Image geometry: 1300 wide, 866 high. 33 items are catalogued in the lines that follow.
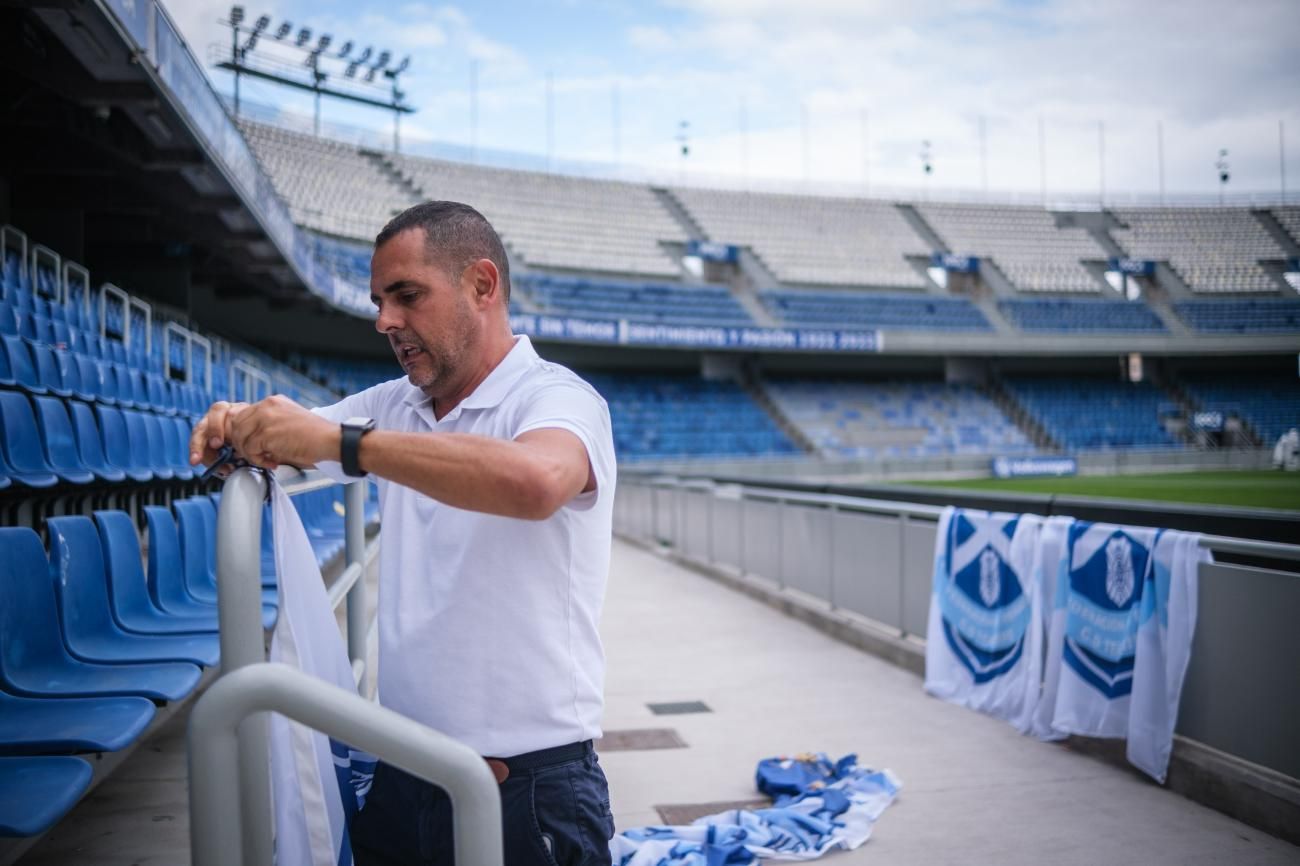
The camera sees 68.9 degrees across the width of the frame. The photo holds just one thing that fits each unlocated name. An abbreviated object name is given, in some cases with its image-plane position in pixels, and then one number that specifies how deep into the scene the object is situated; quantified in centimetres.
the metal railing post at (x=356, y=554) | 300
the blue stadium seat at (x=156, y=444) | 703
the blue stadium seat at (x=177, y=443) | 738
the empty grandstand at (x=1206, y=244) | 4666
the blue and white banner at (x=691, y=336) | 3197
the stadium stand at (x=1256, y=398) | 4075
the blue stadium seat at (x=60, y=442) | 539
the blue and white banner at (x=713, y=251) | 4075
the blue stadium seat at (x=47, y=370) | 670
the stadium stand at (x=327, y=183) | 3108
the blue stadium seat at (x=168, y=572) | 417
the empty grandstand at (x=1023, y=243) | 4594
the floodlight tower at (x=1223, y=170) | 6259
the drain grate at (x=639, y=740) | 523
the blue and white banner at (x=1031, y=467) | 3403
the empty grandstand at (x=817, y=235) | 4334
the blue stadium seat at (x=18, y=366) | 598
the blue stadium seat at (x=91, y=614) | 332
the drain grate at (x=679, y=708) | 604
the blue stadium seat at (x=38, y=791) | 199
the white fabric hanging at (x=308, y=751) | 147
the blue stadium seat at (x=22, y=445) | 491
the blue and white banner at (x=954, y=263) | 4434
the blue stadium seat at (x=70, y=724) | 245
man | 154
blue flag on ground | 353
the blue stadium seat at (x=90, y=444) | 586
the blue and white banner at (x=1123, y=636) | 449
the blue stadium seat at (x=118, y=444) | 632
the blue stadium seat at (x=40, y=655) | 291
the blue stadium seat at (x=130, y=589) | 375
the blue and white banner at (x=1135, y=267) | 4584
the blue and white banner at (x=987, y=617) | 553
